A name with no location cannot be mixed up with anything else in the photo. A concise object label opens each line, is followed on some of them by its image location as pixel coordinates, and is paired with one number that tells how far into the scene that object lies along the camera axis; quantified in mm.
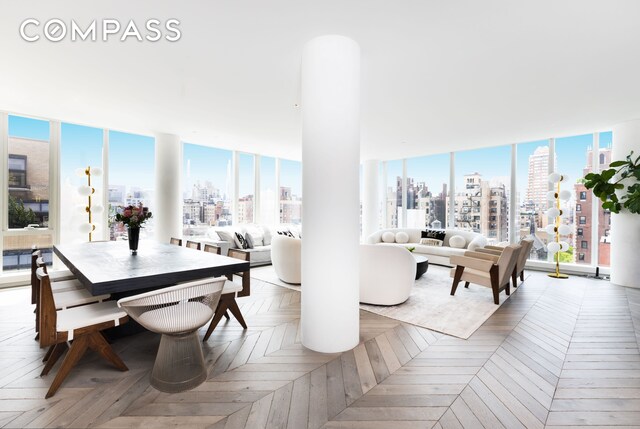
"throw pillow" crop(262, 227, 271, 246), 7264
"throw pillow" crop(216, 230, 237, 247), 6536
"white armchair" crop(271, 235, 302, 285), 4777
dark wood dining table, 2152
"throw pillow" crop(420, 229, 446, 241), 7195
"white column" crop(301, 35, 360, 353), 2518
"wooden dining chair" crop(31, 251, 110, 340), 2422
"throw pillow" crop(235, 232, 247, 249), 6548
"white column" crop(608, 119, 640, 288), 4789
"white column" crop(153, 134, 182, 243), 5863
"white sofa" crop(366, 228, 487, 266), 6445
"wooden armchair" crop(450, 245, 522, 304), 4012
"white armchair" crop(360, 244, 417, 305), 3805
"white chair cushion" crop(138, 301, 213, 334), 1942
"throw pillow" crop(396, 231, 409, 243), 7523
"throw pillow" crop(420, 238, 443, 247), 6994
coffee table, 5192
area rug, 3275
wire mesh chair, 1905
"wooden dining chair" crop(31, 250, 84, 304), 2834
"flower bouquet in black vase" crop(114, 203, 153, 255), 3391
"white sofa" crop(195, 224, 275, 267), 6438
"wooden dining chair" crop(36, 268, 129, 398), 1930
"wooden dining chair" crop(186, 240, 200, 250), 4164
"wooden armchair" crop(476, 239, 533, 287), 4590
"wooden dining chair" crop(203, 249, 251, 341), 2854
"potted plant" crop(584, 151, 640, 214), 4656
